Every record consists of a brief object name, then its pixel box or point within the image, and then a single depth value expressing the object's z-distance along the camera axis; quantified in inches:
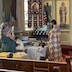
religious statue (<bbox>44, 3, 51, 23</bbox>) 423.2
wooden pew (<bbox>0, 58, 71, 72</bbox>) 165.3
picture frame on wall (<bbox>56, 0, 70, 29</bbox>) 422.9
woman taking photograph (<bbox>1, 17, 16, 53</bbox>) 268.7
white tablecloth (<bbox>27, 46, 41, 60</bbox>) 287.4
